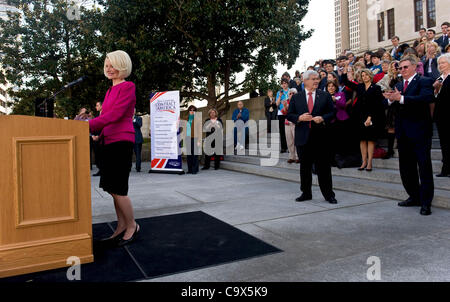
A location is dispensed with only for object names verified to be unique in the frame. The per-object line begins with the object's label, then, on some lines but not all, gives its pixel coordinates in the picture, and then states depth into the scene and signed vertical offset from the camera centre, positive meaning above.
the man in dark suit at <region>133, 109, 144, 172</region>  10.85 +0.23
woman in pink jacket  3.40 +0.19
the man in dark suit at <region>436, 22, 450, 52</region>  10.10 +3.07
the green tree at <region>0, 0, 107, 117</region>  17.11 +4.80
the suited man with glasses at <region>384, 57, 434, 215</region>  4.50 +0.23
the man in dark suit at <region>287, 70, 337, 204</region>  5.42 +0.20
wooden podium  2.83 -0.35
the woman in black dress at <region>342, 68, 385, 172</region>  6.40 +0.55
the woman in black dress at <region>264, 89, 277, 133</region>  11.73 +1.34
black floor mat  2.84 -0.97
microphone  3.20 +0.64
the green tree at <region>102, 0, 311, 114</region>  12.73 +4.18
